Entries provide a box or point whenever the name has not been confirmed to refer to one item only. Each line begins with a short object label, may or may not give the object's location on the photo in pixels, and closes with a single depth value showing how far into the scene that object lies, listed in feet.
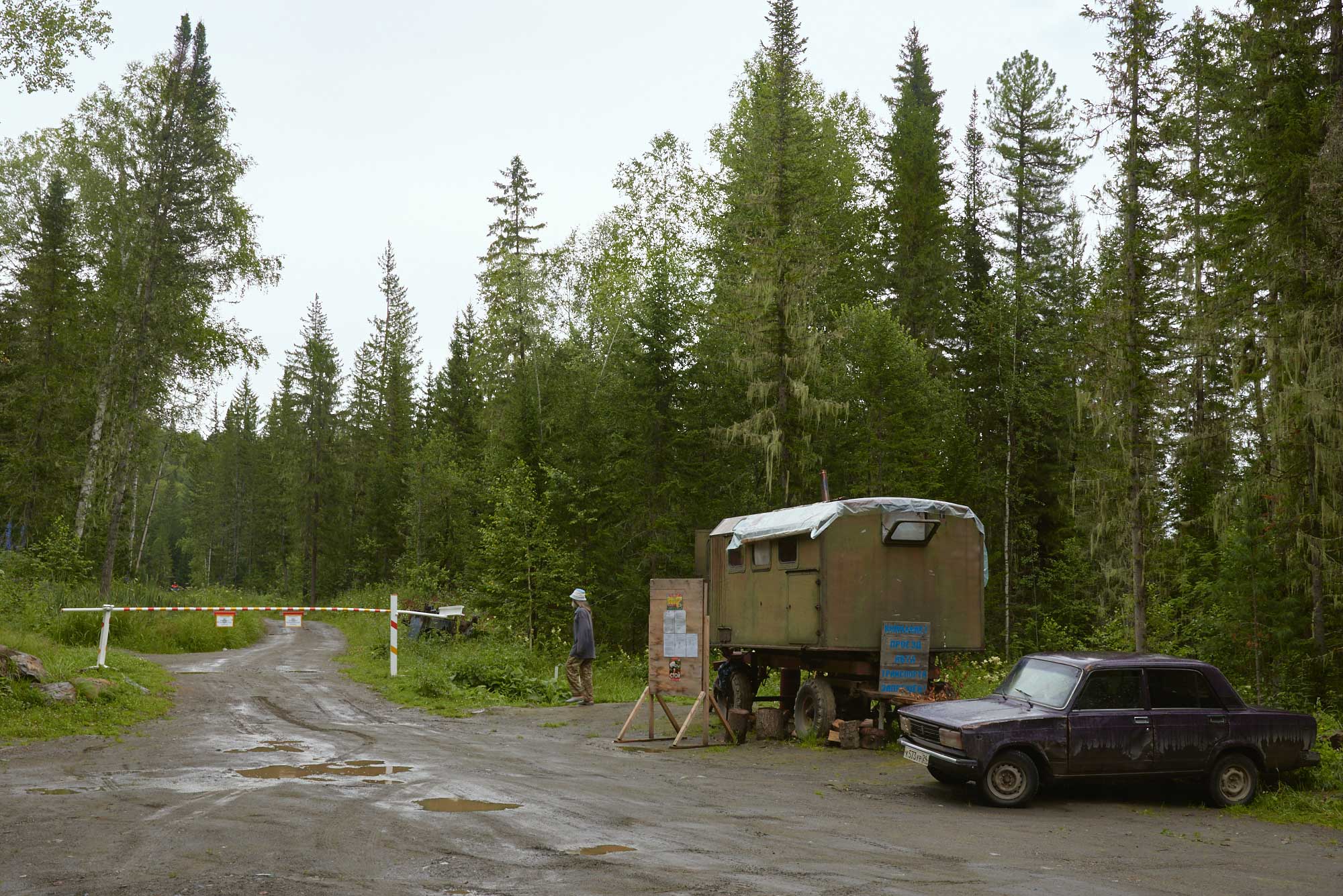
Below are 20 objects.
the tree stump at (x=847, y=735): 46.11
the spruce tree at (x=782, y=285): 86.12
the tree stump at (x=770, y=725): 50.65
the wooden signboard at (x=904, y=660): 45.32
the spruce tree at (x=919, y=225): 123.65
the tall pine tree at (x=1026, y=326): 114.11
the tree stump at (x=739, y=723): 50.62
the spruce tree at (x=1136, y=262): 68.59
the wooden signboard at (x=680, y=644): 47.47
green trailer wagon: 45.96
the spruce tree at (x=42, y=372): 110.73
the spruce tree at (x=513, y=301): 120.47
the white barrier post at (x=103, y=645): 59.52
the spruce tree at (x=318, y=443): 183.83
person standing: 61.16
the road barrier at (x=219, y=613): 59.82
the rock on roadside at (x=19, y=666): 44.11
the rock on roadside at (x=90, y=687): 47.62
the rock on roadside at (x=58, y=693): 44.62
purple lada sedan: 34.19
